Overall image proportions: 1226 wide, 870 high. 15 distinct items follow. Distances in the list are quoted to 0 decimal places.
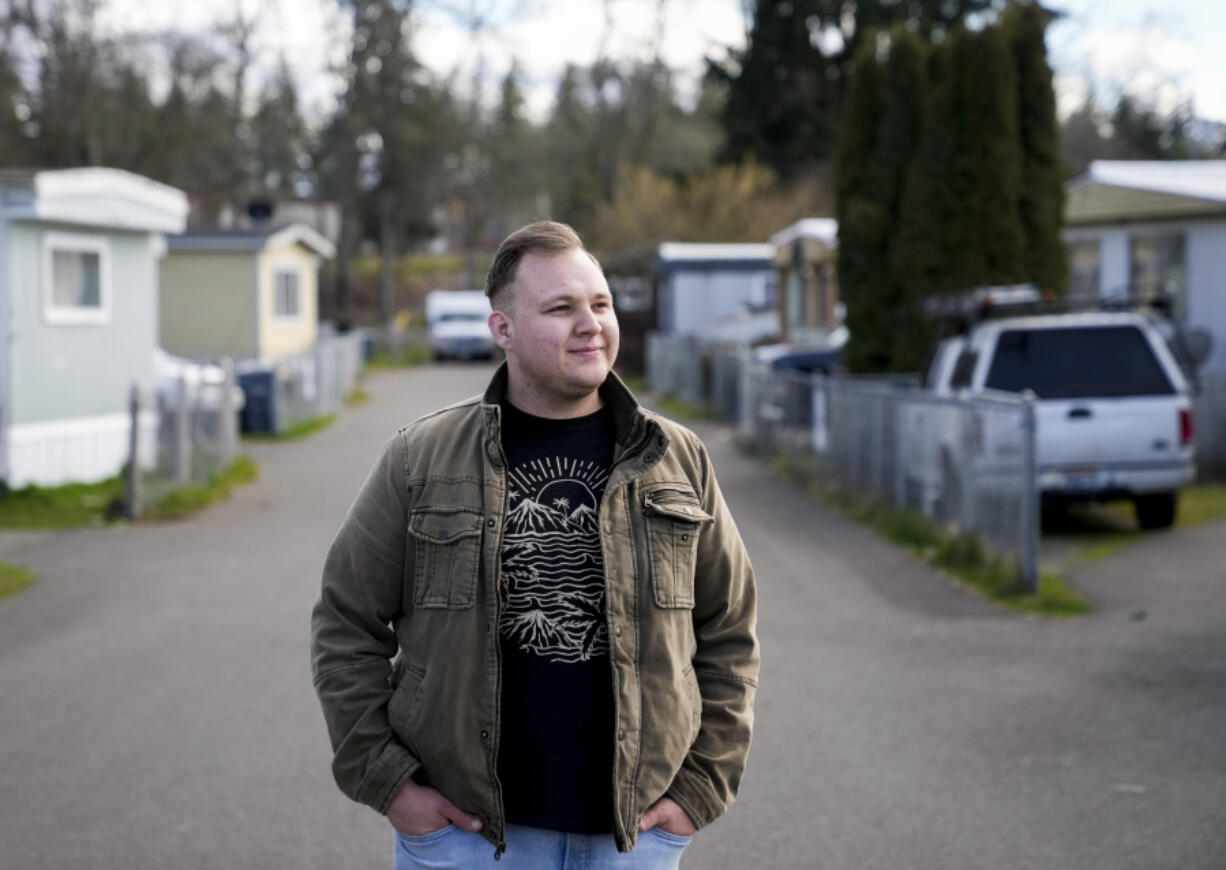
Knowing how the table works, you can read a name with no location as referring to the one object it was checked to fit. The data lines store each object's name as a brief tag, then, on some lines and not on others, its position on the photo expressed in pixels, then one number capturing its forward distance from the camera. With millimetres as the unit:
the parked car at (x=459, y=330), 49562
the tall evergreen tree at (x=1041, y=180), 17797
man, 3049
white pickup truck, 12570
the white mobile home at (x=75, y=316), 16250
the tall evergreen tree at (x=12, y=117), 41469
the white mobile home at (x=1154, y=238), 20219
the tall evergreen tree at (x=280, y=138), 56375
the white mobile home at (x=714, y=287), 39000
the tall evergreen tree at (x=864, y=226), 19297
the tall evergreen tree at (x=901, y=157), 18953
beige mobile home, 33469
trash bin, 24484
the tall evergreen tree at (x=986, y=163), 17500
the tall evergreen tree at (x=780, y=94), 45938
